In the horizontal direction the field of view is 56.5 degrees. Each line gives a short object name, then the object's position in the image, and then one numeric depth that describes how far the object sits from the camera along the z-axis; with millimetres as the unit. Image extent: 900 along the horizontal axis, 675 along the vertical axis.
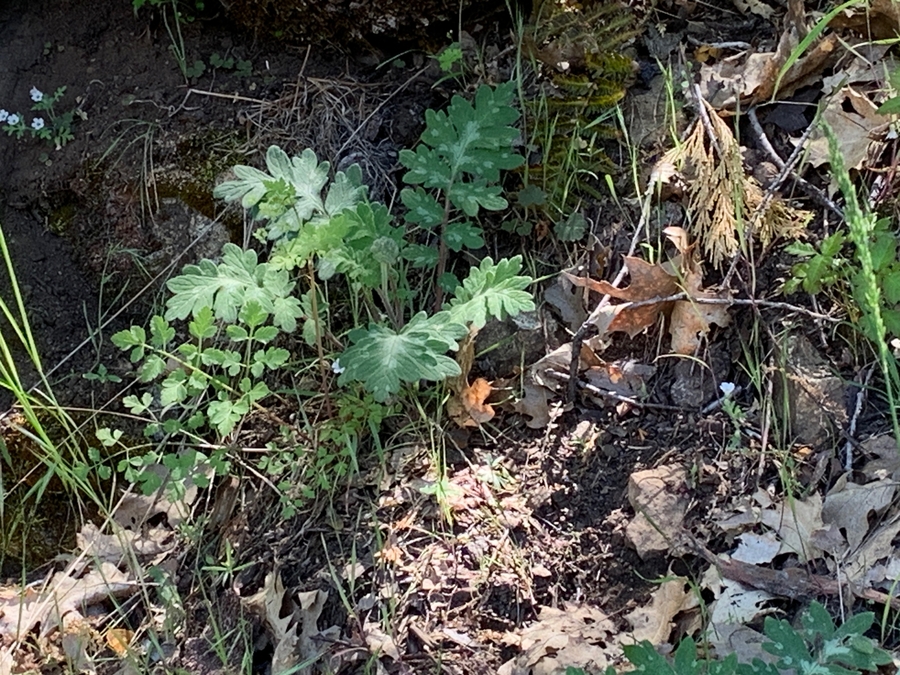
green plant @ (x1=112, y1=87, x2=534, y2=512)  2008
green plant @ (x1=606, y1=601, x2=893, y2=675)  1468
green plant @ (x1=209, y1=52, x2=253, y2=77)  2635
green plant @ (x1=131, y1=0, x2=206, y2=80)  2643
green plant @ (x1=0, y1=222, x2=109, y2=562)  2408
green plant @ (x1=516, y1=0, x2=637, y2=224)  2373
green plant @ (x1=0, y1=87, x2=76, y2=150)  2627
